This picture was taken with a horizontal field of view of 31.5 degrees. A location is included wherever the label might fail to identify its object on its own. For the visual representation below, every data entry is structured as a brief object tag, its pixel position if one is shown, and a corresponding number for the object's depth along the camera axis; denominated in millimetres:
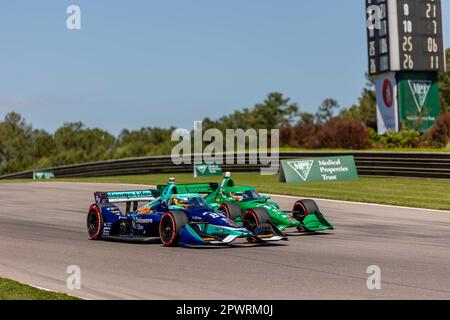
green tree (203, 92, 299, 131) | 107125
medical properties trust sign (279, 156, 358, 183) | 33156
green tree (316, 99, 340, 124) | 116562
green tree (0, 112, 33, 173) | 104750
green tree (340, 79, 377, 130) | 94625
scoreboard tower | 52469
